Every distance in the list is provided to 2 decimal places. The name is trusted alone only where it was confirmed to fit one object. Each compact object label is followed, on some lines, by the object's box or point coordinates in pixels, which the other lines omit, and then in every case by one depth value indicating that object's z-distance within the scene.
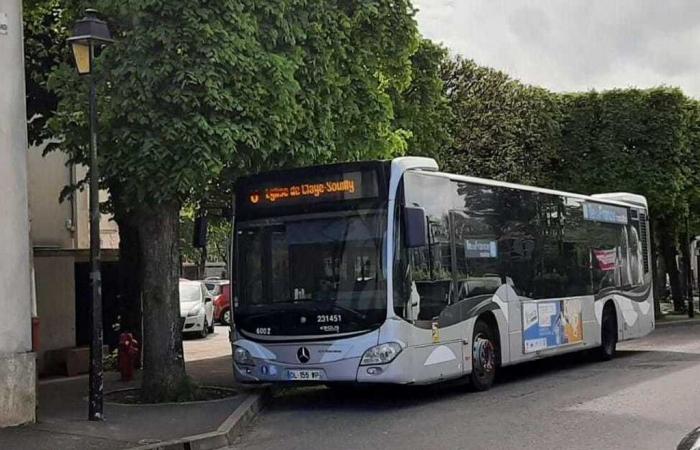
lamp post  11.10
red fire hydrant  15.72
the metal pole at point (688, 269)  34.12
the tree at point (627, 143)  29.92
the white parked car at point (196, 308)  28.03
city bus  11.91
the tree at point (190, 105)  11.42
